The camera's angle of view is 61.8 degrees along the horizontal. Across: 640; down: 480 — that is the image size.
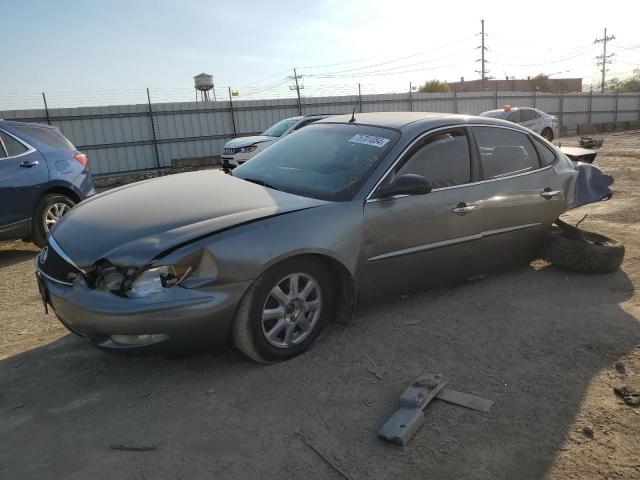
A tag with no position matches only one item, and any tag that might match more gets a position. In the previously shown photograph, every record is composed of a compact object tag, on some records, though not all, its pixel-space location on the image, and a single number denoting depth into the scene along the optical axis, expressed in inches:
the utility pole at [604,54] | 2756.2
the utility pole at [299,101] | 866.8
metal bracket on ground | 101.0
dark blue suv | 238.1
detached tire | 192.9
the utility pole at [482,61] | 2465.6
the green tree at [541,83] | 2468.0
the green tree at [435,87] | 2049.1
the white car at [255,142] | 531.2
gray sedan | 115.8
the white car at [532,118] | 757.3
